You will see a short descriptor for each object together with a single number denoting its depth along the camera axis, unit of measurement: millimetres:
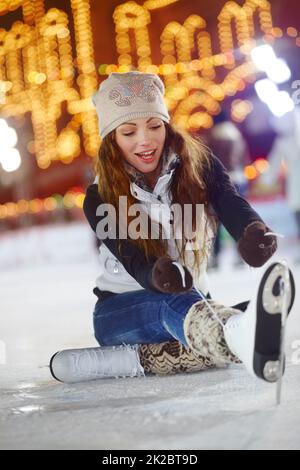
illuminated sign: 9235
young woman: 4107
